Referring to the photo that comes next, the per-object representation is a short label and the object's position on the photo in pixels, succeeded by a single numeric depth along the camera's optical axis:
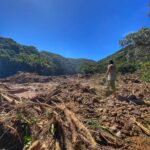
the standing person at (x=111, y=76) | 4.59
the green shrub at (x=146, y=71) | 4.78
